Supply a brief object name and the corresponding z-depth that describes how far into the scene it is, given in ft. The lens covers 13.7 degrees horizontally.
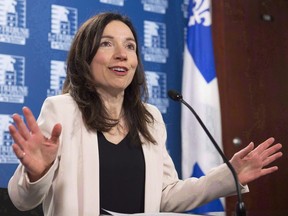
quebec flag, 14.69
